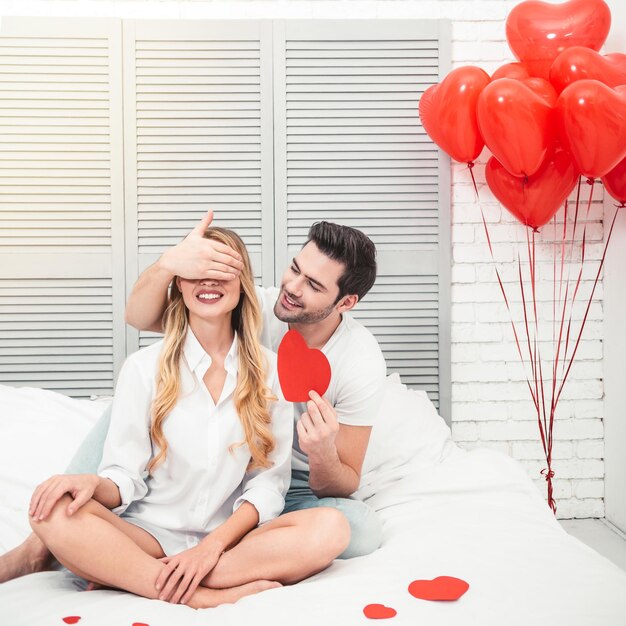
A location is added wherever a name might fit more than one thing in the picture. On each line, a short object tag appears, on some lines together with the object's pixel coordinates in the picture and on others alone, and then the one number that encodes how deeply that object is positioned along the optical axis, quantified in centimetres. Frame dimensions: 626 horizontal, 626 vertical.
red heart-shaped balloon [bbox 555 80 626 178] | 199
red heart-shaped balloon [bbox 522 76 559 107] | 219
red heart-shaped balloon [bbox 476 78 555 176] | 208
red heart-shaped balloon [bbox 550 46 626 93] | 213
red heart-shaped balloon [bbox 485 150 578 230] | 228
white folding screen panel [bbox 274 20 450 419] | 263
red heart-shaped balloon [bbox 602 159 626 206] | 228
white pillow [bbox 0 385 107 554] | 178
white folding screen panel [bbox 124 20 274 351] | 260
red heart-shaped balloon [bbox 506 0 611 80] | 223
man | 158
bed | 122
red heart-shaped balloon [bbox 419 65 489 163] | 224
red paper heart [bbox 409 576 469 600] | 127
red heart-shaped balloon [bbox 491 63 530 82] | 233
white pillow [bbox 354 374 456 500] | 204
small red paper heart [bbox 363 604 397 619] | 120
